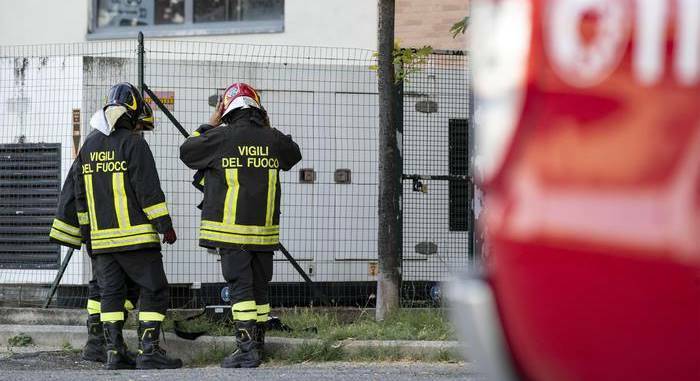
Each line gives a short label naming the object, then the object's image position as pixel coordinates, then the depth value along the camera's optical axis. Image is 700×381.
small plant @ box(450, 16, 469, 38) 16.92
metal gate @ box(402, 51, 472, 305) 18.69
